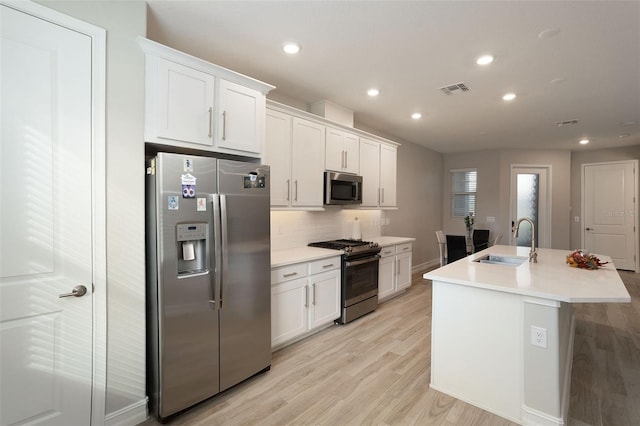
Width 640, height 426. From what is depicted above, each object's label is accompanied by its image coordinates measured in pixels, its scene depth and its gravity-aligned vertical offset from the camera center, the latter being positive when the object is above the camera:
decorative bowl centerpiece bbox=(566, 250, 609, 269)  2.56 -0.42
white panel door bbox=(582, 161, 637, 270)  6.52 +0.03
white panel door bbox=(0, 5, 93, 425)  1.57 -0.07
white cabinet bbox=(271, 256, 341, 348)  2.87 -0.90
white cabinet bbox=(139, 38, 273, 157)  2.05 +0.80
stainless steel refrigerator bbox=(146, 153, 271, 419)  1.99 -0.46
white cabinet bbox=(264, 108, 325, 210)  3.15 +0.56
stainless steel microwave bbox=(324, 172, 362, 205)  3.73 +0.29
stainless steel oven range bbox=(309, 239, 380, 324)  3.57 -0.80
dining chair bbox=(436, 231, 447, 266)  5.64 -0.67
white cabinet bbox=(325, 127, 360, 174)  3.82 +0.79
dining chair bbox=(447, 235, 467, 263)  5.25 -0.63
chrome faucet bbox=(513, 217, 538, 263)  2.95 -0.42
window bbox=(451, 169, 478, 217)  7.35 +0.49
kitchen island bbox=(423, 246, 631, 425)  1.90 -0.84
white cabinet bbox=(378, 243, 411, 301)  4.30 -0.88
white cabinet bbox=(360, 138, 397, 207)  4.43 +0.59
